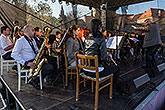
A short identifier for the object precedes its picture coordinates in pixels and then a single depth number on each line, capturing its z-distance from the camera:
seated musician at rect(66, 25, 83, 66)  2.71
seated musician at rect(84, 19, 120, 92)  1.90
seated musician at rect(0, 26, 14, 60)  3.16
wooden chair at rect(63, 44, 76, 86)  2.56
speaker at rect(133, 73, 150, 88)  2.34
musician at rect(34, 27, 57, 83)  3.01
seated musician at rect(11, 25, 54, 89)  2.16
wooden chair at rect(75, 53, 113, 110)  1.67
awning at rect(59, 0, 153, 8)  5.41
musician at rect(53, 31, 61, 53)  3.16
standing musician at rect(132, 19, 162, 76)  3.32
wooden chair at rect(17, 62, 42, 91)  2.27
